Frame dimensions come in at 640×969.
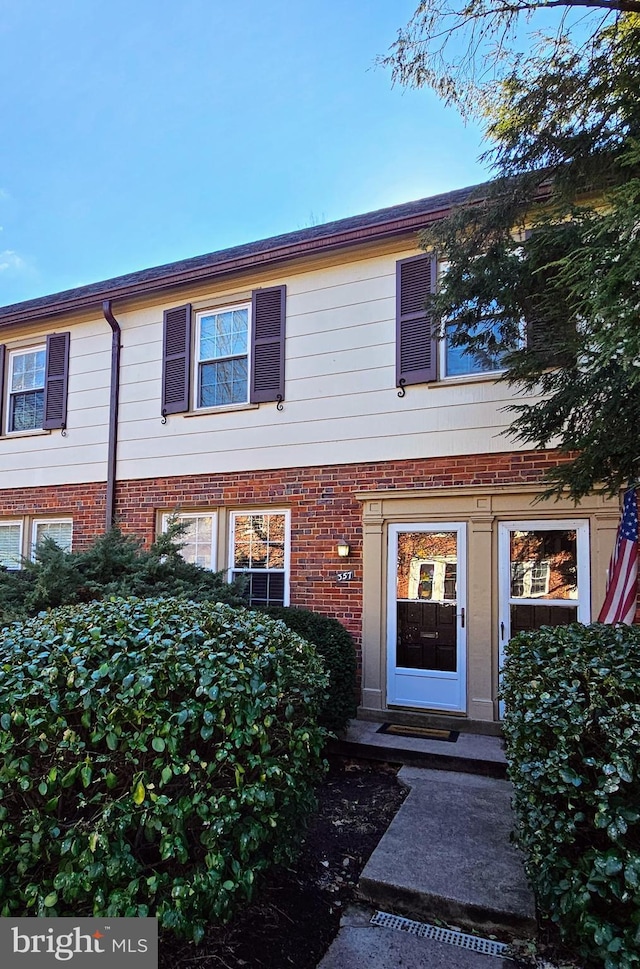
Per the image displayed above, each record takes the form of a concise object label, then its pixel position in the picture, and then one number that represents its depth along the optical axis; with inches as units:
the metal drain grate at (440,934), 102.1
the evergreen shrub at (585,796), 83.8
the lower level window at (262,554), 273.9
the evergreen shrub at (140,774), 82.4
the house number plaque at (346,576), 253.3
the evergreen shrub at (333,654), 207.6
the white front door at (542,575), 218.4
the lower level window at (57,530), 326.6
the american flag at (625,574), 189.6
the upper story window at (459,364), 237.6
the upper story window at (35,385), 332.2
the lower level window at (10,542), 342.6
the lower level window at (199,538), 292.0
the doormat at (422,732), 215.2
